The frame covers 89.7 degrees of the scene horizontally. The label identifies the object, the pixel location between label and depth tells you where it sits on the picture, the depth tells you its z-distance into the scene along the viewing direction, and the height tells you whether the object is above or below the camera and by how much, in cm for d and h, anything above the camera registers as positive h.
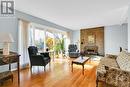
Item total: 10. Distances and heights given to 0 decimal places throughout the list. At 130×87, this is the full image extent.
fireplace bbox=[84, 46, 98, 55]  573 -62
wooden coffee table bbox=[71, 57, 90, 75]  240 -70
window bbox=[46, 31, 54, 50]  400 +20
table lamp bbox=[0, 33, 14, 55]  171 +9
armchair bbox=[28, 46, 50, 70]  249 -60
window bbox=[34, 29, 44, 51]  342 +26
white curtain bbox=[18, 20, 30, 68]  268 +5
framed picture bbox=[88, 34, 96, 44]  585 +37
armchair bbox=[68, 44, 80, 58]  469 -60
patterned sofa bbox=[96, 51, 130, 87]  128 -67
